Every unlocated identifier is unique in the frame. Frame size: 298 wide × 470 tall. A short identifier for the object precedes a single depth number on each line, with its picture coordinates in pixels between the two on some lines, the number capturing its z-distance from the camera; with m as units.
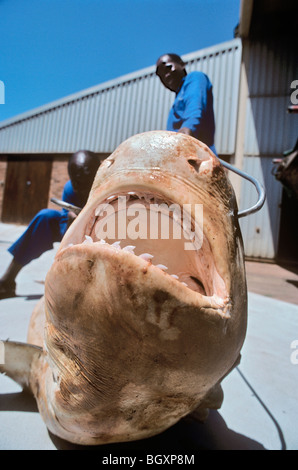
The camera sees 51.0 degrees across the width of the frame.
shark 0.63
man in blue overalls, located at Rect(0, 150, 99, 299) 3.01
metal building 9.57
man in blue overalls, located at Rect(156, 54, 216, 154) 1.93
